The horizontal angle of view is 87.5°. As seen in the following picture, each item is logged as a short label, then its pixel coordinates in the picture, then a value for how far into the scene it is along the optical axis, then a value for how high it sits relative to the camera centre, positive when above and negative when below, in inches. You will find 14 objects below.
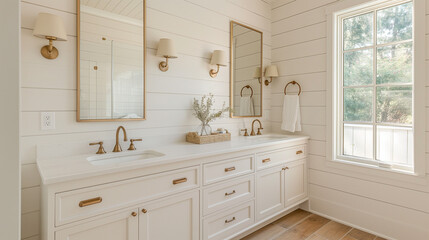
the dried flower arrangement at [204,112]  89.4 +3.1
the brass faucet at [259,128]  110.1 -4.1
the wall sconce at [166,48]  76.3 +24.5
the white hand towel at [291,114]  110.8 +3.1
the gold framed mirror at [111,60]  64.6 +18.5
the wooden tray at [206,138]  83.4 -6.9
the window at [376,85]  83.0 +14.2
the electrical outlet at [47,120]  59.2 -0.2
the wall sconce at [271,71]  115.9 +25.4
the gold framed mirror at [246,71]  106.2 +24.4
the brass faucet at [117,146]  68.5 -8.1
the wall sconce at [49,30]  54.8 +22.3
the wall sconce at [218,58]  93.5 +25.9
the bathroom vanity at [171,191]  46.3 -19.1
